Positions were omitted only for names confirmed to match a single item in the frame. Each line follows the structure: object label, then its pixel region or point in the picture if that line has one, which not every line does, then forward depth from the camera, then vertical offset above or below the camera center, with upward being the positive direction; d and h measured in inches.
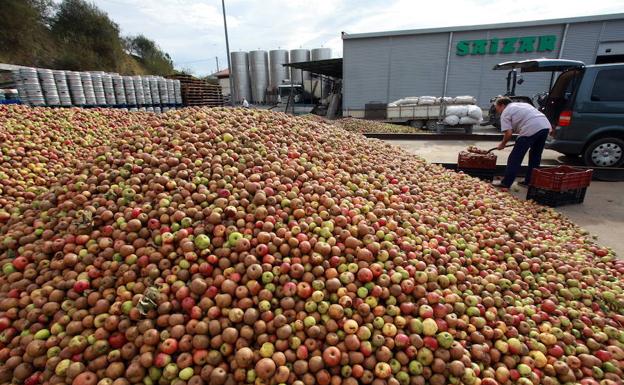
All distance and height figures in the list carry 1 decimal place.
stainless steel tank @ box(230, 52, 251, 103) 1636.3 +122.3
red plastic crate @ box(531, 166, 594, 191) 219.3 -56.6
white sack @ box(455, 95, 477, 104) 662.5 -3.3
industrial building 832.3 +123.9
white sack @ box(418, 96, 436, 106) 672.2 -5.1
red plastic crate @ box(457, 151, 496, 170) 263.0 -52.1
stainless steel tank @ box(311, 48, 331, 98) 1273.6 +45.9
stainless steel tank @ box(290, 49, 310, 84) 1654.8 +216.2
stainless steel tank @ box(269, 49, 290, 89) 1617.9 +159.6
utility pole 729.6 +138.5
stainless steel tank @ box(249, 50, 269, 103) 1617.9 +133.9
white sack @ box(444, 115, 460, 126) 604.1 -40.7
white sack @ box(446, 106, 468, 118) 609.0 -23.9
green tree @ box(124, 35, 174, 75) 1454.2 +228.3
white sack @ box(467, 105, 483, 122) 602.8 -27.6
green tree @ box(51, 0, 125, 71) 971.9 +206.4
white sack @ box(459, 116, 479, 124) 602.9 -41.0
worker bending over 241.1 -25.5
